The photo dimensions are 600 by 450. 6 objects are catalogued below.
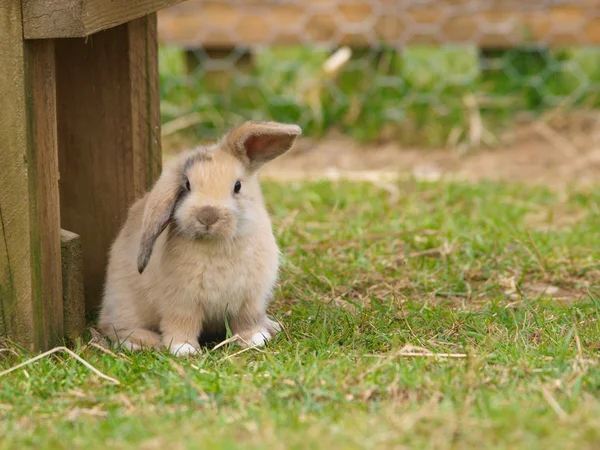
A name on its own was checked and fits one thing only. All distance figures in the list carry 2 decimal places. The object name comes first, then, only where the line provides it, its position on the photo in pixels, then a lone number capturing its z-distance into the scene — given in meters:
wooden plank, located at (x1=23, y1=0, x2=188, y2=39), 5.01
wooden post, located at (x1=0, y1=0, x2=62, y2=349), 5.18
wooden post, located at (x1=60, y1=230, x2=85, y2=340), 5.84
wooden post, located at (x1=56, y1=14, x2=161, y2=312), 6.25
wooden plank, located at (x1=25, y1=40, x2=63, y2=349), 5.29
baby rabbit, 5.42
